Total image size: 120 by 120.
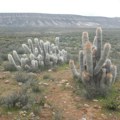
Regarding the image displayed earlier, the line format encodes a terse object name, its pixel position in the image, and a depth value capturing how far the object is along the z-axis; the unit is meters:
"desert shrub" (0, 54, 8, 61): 12.89
